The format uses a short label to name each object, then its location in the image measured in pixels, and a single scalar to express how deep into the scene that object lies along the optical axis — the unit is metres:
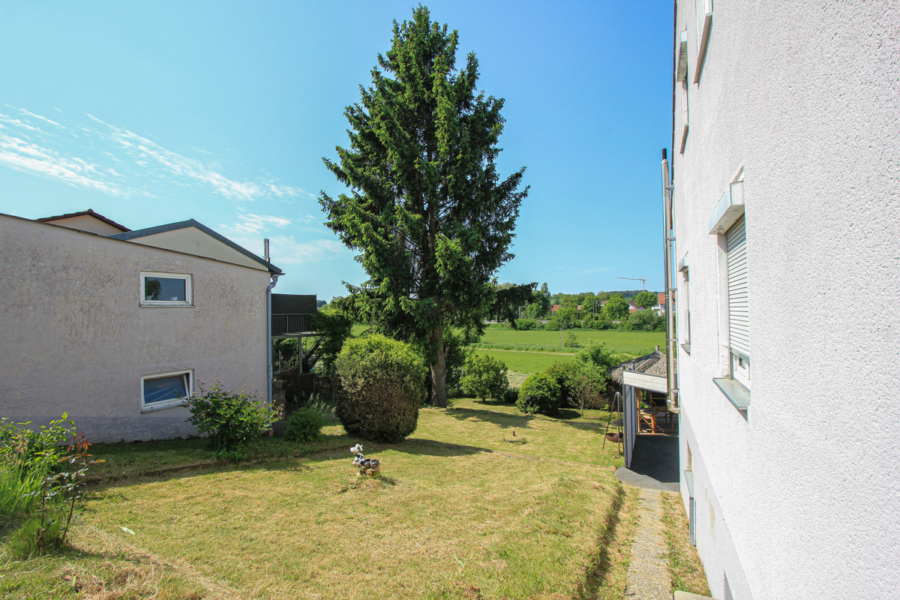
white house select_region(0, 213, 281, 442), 6.78
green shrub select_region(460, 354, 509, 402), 22.84
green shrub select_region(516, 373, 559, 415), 18.98
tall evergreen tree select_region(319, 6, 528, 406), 17.11
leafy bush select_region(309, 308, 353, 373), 17.27
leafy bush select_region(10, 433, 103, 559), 3.39
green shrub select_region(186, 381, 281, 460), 7.37
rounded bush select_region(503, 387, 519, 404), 23.03
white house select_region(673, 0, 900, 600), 1.10
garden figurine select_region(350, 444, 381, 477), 6.93
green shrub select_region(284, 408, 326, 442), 9.25
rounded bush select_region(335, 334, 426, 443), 9.99
